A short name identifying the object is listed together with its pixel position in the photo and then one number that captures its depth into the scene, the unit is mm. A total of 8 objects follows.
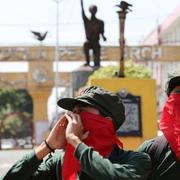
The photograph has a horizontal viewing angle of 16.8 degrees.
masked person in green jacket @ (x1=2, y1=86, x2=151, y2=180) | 2178
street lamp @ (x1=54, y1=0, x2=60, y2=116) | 30547
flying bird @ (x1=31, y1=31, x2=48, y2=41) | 29816
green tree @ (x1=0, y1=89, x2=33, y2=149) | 58750
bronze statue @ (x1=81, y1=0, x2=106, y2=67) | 14039
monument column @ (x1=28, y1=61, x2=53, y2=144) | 31703
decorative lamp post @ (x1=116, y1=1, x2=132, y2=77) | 10820
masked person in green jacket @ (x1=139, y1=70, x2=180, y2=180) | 2441
